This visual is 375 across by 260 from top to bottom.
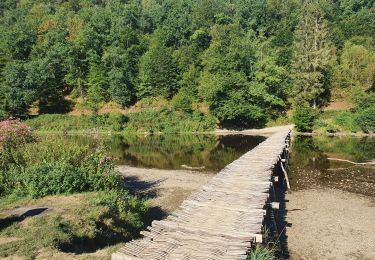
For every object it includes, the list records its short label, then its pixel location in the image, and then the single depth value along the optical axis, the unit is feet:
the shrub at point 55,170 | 44.39
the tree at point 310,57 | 162.81
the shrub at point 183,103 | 170.40
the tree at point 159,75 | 190.93
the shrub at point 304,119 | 145.69
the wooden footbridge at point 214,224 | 24.27
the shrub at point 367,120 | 137.69
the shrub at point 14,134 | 55.67
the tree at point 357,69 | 169.89
